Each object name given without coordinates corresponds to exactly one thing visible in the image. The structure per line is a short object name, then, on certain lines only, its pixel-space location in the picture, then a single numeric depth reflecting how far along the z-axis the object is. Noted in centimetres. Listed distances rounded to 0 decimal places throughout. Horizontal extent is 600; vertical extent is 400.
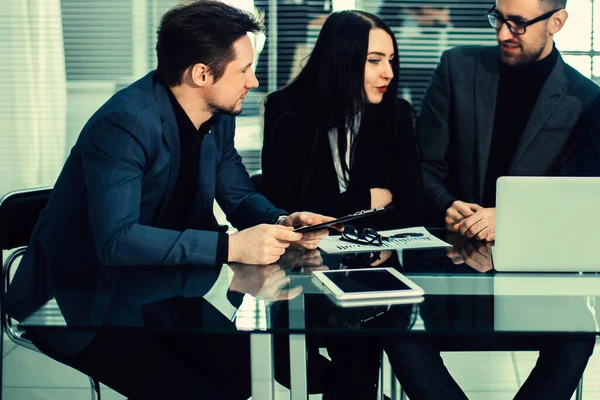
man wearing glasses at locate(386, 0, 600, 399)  497
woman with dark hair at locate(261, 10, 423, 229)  488
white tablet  366
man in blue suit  393
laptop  380
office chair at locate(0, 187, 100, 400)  438
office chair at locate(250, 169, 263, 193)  492
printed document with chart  411
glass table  351
